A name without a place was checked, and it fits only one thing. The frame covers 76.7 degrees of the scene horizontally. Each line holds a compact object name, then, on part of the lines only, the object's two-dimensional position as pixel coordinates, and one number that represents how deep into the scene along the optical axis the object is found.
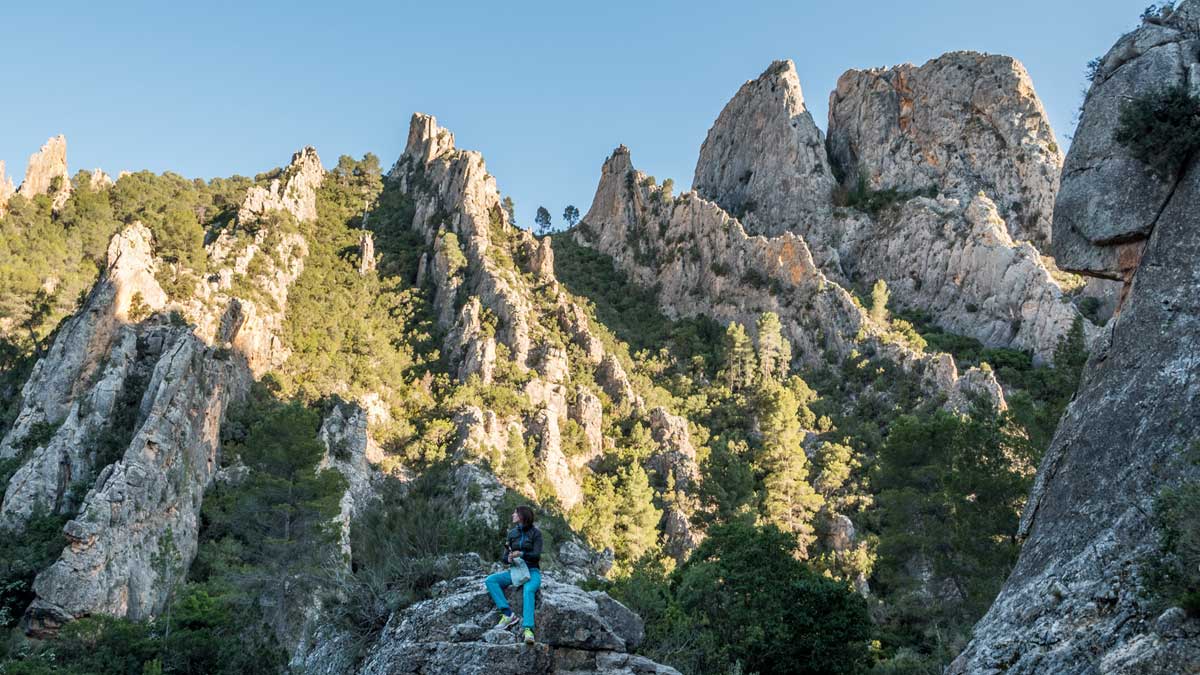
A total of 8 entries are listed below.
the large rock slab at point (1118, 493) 9.50
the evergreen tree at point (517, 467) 42.41
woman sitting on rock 10.54
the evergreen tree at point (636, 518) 41.37
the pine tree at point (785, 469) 44.88
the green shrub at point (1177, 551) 8.89
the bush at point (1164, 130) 14.23
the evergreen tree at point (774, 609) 22.17
